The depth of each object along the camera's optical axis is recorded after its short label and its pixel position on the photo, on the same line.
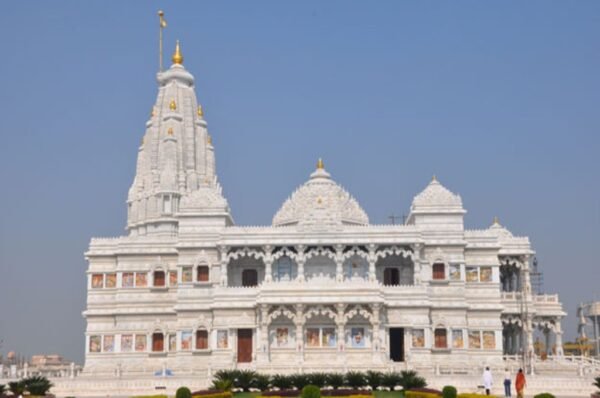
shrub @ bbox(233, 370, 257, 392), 38.16
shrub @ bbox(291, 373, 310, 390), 37.16
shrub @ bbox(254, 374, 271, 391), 37.88
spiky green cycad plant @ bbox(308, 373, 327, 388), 37.06
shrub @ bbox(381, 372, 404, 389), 37.62
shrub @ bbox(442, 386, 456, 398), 29.80
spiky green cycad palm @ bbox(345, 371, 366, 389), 37.50
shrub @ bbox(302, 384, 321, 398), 28.94
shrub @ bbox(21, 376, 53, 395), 37.24
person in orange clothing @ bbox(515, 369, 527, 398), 31.97
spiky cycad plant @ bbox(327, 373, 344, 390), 37.12
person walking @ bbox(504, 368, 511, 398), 35.72
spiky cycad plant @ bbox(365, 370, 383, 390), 37.75
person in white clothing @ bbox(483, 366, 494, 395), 34.25
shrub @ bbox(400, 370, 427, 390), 36.94
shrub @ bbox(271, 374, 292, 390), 37.38
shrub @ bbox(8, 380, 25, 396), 37.06
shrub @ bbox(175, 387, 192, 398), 29.94
